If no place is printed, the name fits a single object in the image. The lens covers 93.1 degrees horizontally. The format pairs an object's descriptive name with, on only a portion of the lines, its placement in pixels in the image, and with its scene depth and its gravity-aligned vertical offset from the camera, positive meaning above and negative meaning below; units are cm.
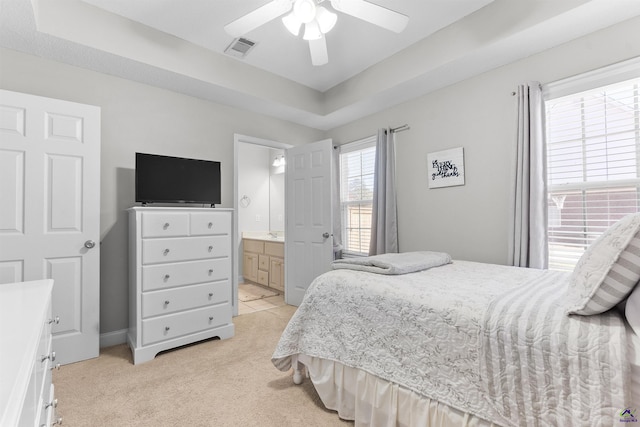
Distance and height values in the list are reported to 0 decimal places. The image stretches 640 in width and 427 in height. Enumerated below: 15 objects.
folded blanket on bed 184 -32
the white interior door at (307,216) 346 -1
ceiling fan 179 +122
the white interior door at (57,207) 212 +7
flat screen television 269 +34
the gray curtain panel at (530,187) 234 +22
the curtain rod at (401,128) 338 +98
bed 92 -49
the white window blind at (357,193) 386 +29
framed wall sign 293 +47
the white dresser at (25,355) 57 -33
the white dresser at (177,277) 238 -53
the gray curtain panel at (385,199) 346 +18
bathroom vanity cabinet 443 -75
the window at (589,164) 210 +38
